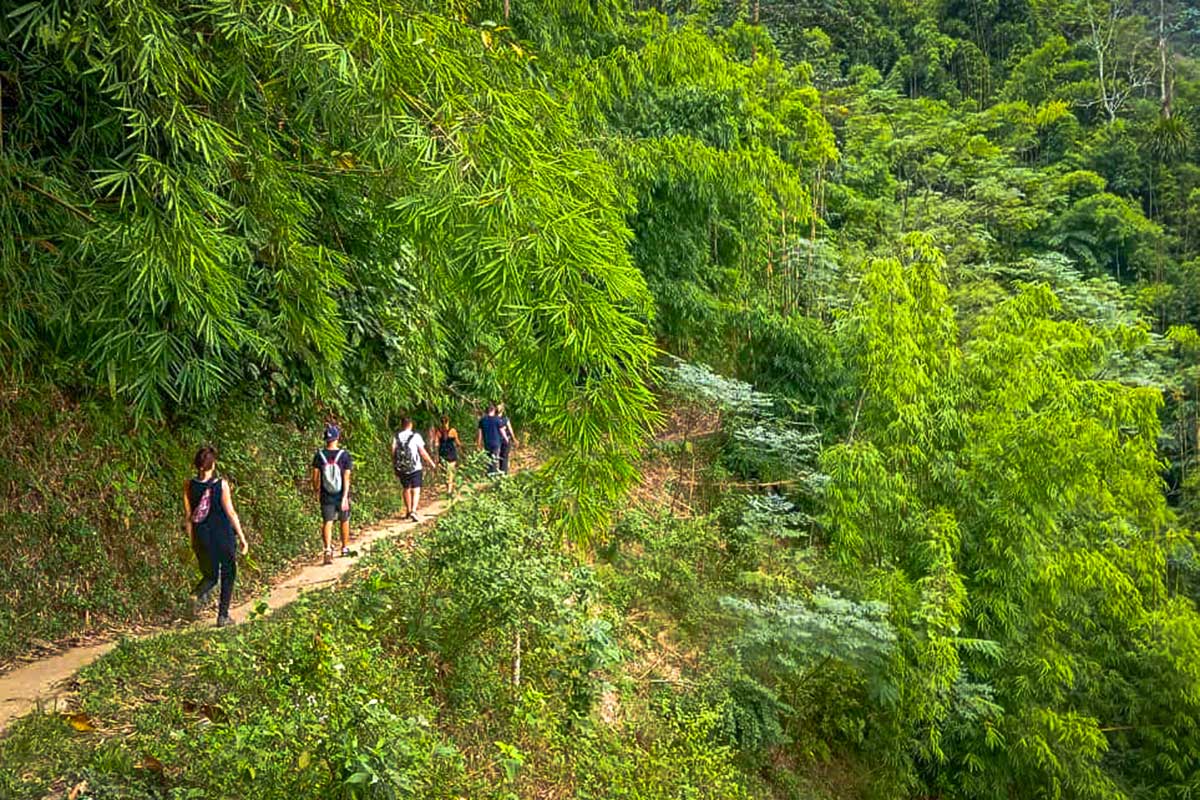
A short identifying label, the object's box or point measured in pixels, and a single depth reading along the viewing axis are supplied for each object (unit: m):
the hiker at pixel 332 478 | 6.52
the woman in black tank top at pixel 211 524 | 4.79
